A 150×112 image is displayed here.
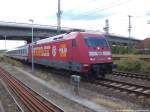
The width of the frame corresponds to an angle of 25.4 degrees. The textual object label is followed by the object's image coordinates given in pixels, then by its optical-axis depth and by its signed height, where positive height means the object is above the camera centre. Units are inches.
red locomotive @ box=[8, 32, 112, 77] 809.5 -13.3
